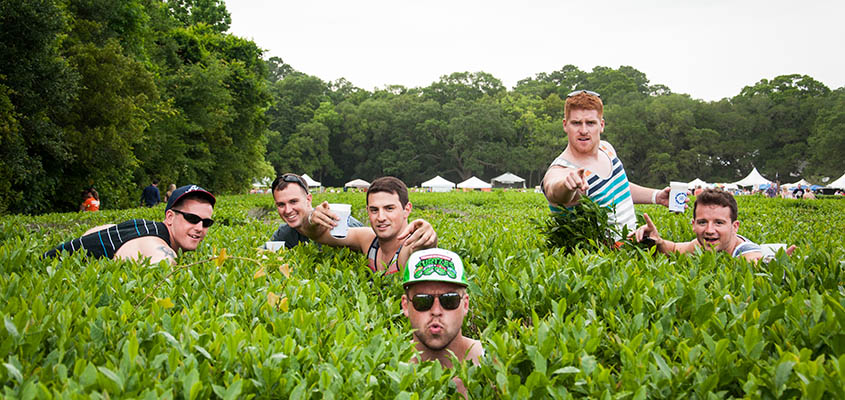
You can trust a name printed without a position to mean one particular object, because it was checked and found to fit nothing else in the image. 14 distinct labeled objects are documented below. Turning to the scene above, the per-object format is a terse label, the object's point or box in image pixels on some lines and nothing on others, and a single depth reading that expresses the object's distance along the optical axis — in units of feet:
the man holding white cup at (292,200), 16.46
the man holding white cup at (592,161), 15.05
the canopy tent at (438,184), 192.38
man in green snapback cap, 8.59
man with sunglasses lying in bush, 14.14
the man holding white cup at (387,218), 12.99
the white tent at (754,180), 147.16
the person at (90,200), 52.65
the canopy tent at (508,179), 215.72
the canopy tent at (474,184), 195.54
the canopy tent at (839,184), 128.06
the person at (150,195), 64.95
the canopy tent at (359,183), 222.30
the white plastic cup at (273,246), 16.69
